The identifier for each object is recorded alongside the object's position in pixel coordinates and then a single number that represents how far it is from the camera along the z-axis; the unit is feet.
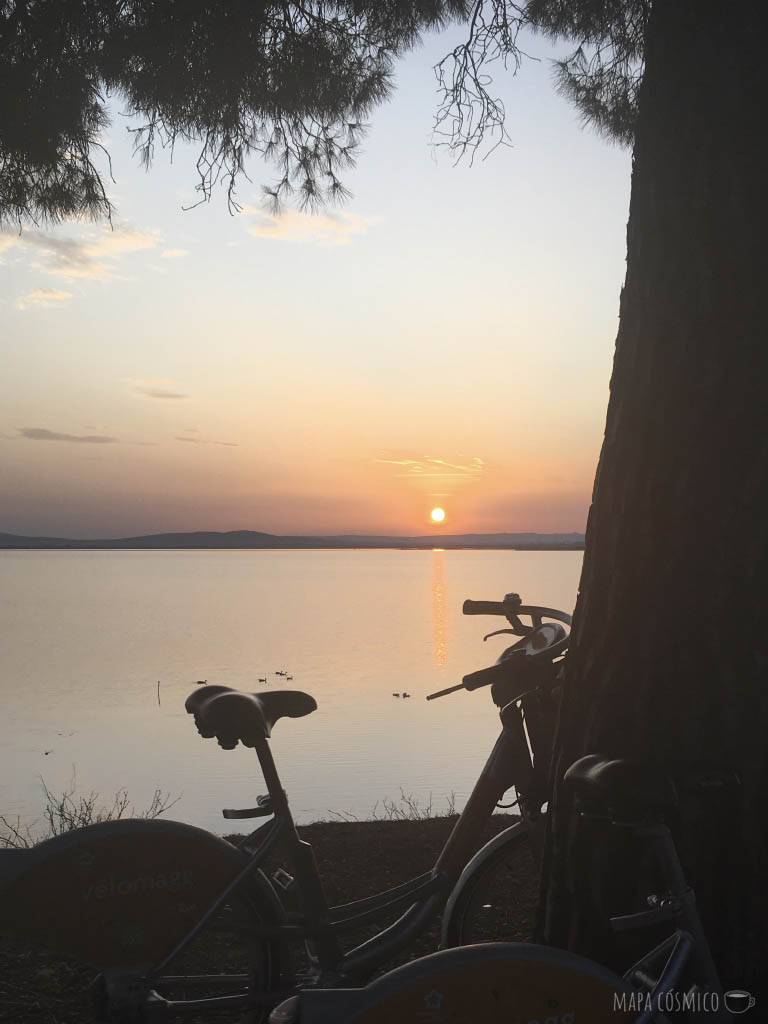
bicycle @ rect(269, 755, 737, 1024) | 5.35
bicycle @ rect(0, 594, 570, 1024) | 7.53
